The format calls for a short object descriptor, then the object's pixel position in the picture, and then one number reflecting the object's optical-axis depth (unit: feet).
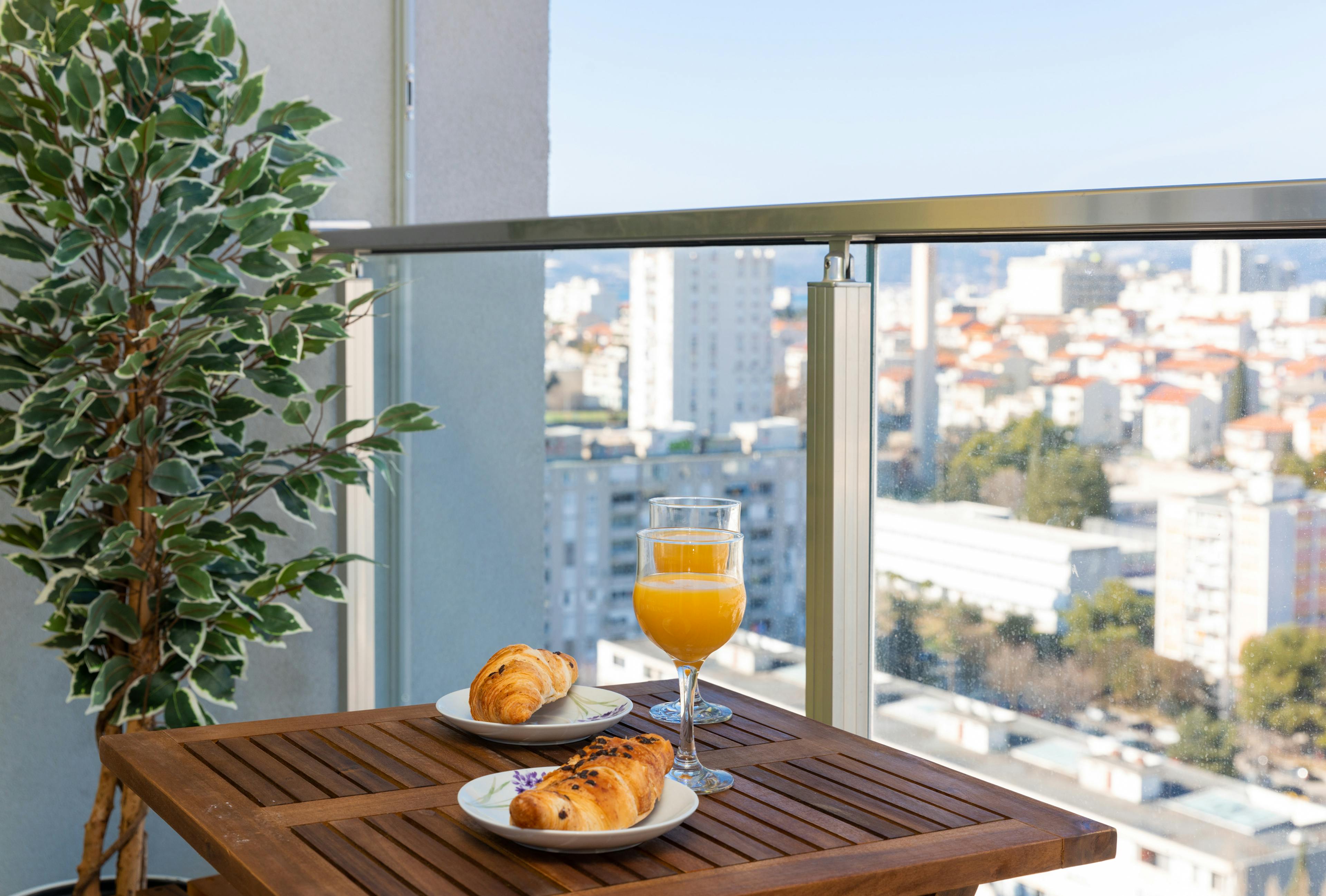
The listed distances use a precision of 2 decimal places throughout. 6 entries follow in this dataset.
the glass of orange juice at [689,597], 2.90
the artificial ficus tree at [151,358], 5.85
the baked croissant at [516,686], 3.09
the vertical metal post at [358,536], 7.43
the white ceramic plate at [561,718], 3.05
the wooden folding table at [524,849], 2.27
